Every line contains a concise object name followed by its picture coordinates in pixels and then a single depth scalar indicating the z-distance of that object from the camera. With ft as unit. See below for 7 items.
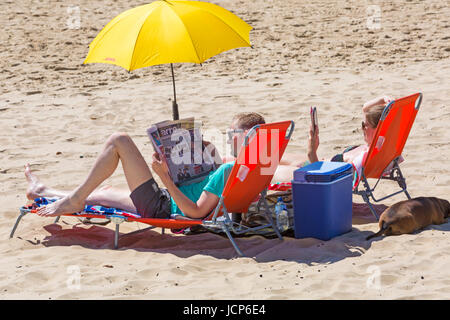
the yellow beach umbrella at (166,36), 35.50
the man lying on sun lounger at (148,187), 34.14
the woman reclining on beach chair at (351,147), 37.42
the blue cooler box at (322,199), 34.12
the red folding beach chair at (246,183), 32.68
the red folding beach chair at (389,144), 36.88
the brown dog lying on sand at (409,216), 35.04
